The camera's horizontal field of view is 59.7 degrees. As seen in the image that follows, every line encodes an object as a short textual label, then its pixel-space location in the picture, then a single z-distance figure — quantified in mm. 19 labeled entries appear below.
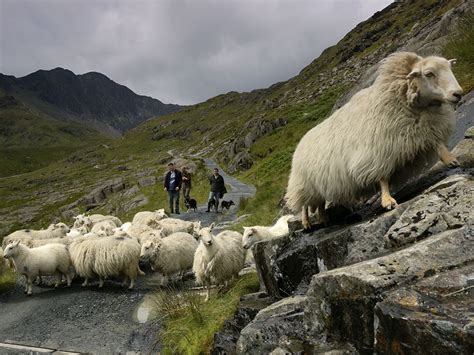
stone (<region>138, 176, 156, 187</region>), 66912
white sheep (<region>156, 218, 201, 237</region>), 16391
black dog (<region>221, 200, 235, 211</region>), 27514
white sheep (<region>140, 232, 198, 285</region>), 12680
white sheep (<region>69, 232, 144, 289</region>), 12602
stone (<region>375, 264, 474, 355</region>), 3037
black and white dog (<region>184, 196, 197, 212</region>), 28375
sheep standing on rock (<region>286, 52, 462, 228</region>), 5539
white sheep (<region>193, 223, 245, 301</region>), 10750
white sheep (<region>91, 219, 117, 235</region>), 16183
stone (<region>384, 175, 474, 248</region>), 4431
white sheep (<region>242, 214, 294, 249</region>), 11594
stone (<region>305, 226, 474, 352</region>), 3848
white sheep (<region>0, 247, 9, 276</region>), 14895
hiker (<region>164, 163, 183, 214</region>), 24141
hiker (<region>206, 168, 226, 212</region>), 25617
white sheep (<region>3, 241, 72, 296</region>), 13562
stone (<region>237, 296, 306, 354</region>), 5199
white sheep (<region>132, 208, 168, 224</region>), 18391
